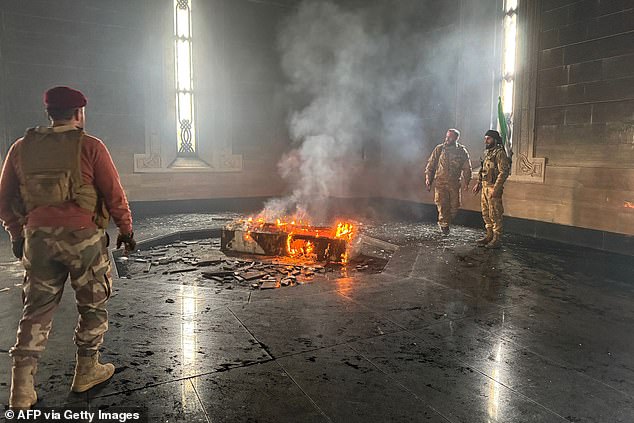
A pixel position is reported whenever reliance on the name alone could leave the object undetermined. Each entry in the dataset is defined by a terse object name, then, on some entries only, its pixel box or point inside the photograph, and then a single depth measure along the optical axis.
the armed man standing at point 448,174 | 9.18
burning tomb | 7.30
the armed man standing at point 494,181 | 7.68
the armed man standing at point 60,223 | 2.75
